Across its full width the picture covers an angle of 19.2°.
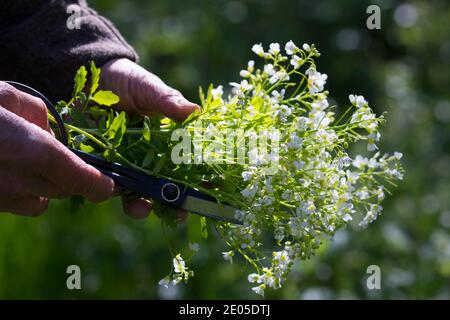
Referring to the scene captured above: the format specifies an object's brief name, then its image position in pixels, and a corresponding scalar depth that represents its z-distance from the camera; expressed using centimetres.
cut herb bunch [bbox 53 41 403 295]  84
